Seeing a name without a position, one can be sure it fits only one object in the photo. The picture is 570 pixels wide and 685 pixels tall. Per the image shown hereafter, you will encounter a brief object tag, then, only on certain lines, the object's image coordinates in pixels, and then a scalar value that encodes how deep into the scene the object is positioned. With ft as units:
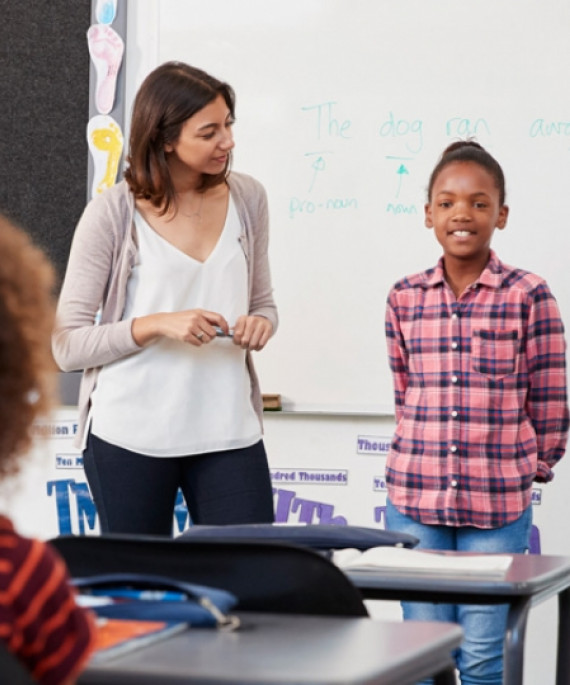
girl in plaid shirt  11.92
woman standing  11.57
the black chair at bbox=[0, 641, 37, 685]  4.51
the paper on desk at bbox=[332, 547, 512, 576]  8.87
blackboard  15.17
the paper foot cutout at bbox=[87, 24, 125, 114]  14.94
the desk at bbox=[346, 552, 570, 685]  8.69
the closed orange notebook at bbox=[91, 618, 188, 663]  5.67
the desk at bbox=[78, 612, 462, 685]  5.23
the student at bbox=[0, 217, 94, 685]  4.82
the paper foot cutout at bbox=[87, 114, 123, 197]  14.96
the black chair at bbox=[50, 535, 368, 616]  7.50
